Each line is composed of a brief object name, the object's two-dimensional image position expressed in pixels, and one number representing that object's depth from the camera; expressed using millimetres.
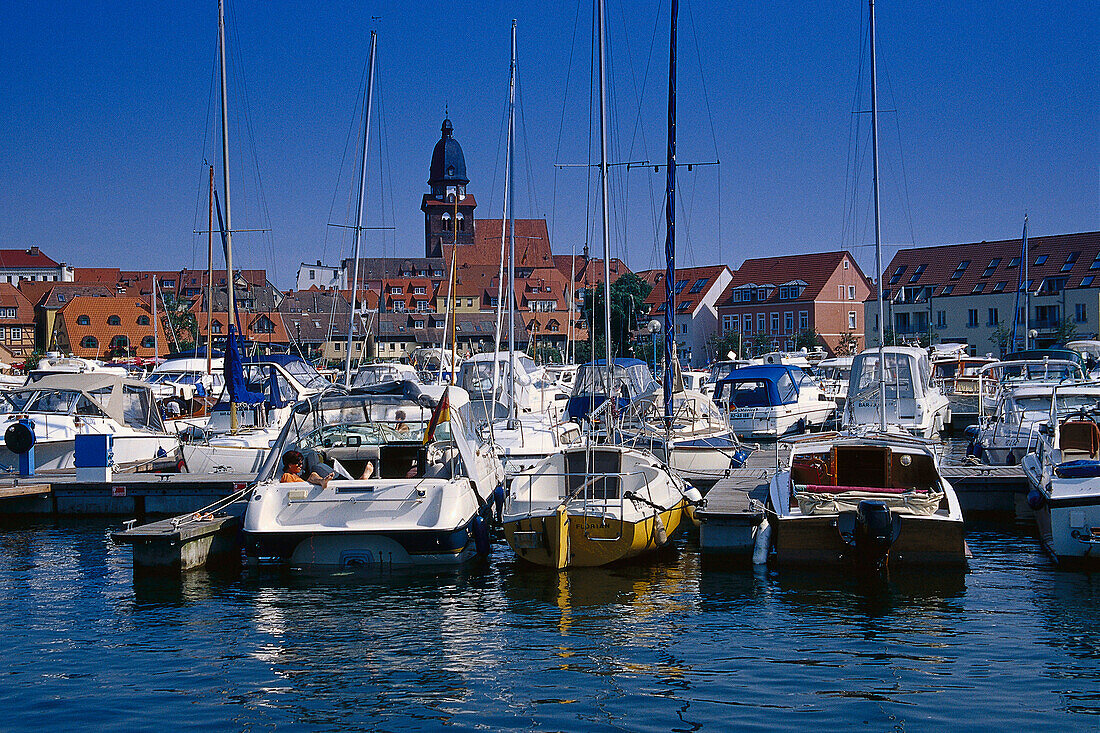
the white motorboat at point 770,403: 35250
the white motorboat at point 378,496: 15742
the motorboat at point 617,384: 30234
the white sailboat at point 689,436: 22547
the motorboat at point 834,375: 45300
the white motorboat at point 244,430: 23906
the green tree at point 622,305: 72625
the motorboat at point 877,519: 15742
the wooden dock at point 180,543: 16344
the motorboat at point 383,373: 41156
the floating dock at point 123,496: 22094
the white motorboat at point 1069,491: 15656
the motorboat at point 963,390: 38062
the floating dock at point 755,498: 17172
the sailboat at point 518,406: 24312
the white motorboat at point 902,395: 31438
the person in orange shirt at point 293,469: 16767
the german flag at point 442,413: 17641
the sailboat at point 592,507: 16328
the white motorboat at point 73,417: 25203
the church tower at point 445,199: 142625
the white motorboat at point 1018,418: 24328
